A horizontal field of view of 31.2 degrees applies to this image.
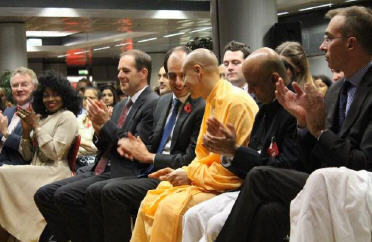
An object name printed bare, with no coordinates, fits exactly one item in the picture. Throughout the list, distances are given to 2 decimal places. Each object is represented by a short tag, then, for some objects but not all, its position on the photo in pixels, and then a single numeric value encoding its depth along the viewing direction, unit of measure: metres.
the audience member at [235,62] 5.11
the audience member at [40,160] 5.60
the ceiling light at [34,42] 22.81
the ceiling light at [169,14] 16.36
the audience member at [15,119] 5.94
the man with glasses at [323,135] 3.05
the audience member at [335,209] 2.69
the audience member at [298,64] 4.21
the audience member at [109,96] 9.32
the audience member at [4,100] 8.91
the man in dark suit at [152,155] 4.43
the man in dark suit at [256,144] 3.40
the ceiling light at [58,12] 14.97
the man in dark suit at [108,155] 4.90
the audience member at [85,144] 6.57
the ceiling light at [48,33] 20.67
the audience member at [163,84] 5.83
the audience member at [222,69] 5.31
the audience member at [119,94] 9.78
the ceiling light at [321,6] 15.86
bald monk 3.72
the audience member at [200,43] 5.97
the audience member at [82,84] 10.64
